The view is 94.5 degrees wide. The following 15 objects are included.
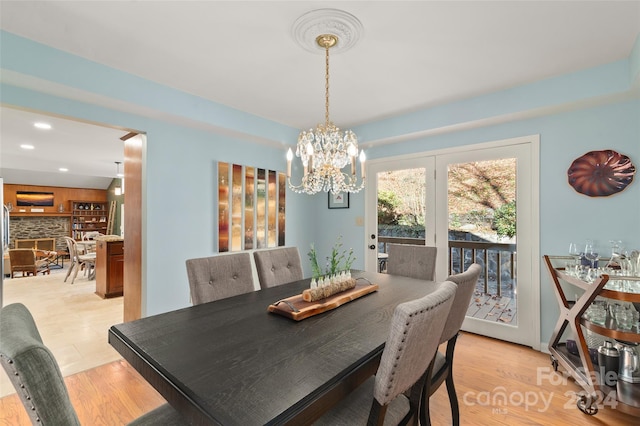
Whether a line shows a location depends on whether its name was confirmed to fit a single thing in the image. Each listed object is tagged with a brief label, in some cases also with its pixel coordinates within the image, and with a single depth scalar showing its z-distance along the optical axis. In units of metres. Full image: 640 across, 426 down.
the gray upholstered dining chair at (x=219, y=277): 1.96
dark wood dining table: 0.88
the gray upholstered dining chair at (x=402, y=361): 0.98
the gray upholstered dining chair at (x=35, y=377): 0.69
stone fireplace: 8.27
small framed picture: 4.22
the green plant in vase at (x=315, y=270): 1.89
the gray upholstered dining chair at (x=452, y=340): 1.49
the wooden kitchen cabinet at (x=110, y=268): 4.69
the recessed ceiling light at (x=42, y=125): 3.68
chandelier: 2.05
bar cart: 1.82
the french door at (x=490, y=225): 2.88
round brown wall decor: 2.42
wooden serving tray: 1.56
